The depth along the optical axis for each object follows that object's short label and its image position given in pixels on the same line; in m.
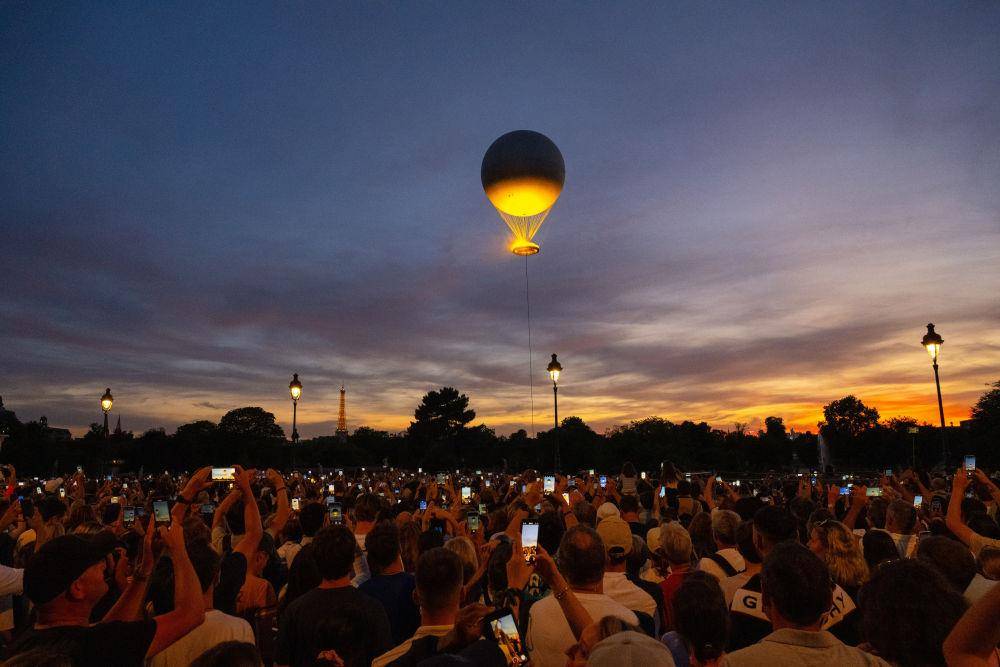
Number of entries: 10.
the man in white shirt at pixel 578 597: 3.77
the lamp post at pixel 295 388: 22.89
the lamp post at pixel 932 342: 18.98
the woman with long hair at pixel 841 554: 5.34
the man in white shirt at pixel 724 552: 5.85
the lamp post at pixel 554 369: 22.81
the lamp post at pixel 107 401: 21.69
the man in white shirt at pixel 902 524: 7.33
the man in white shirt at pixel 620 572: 4.88
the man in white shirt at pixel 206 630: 3.91
